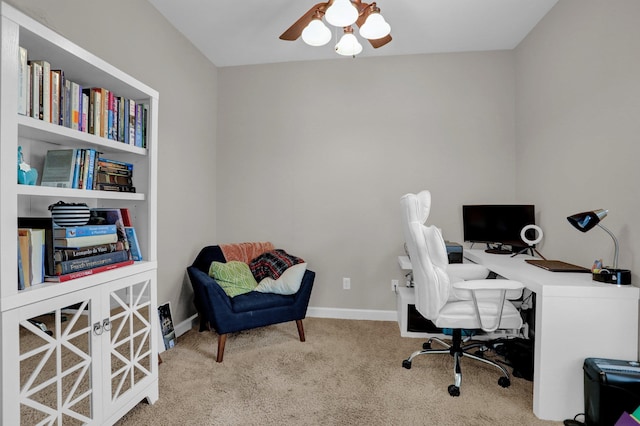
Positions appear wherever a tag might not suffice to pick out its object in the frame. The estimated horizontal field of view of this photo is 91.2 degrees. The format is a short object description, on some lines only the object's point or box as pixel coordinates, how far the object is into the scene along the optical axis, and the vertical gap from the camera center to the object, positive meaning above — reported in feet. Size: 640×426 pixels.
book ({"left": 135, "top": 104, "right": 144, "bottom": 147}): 5.88 +1.54
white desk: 5.39 -2.15
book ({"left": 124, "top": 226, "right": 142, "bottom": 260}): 5.68 -0.68
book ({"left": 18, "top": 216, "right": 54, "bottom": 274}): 4.21 -0.37
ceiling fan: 5.71 +3.68
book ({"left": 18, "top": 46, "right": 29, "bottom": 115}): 3.81 +1.50
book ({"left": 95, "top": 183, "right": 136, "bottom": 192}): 5.27 +0.33
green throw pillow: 8.53 -1.99
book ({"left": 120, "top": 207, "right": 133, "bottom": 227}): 5.71 -0.20
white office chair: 6.28 -1.71
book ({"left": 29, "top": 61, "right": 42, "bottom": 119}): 4.00 +1.50
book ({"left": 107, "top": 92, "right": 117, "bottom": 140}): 5.26 +1.47
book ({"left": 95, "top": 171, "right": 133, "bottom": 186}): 5.27 +0.49
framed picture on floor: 8.12 -3.15
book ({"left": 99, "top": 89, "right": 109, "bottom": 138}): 5.12 +1.51
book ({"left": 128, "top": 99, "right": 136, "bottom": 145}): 5.71 +1.56
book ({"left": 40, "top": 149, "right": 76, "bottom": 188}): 4.70 +0.57
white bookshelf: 3.56 -1.29
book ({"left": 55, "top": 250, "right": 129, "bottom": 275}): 4.29 -0.85
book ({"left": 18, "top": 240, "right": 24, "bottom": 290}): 3.87 -0.86
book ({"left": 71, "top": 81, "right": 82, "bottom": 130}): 4.61 +1.48
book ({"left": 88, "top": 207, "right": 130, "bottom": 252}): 5.48 -0.21
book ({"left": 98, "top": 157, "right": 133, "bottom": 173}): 5.30 +0.73
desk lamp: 5.47 -0.66
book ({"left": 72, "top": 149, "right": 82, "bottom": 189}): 4.75 +0.50
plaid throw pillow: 9.21 -1.70
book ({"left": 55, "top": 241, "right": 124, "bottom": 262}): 4.30 -0.68
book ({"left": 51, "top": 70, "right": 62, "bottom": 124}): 4.29 +1.51
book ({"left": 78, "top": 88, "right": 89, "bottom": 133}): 4.78 +1.42
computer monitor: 8.86 -0.42
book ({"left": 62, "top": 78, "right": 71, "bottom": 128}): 4.48 +1.44
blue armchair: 7.59 -2.55
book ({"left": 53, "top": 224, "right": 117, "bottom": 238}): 4.33 -0.37
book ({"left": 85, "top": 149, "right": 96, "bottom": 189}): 4.91 +0.57
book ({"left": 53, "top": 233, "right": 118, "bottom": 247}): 4.34 -0.52
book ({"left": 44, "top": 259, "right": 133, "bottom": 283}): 4.21 -0.98
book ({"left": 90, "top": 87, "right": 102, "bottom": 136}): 4.99 +1.56
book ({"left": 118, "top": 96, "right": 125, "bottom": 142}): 5.48 +1.57
